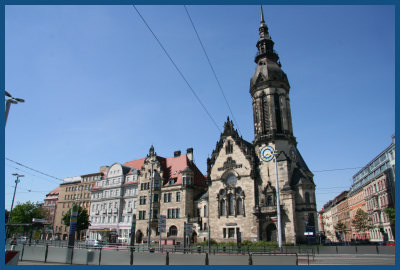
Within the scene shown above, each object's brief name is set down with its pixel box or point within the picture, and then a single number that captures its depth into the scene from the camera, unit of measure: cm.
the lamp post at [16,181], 4116
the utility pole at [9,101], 1564
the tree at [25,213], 6856
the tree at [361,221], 5747
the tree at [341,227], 7558
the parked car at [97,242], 4078
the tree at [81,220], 6031
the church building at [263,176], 4094
